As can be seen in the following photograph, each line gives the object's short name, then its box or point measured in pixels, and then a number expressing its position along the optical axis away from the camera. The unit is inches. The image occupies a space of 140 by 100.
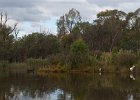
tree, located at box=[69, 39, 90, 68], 2046.0
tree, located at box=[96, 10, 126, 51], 2989.7
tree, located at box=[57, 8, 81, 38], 3403.1
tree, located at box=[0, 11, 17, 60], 2517.2
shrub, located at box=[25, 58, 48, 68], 2112.5
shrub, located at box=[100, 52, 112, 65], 2086.5
